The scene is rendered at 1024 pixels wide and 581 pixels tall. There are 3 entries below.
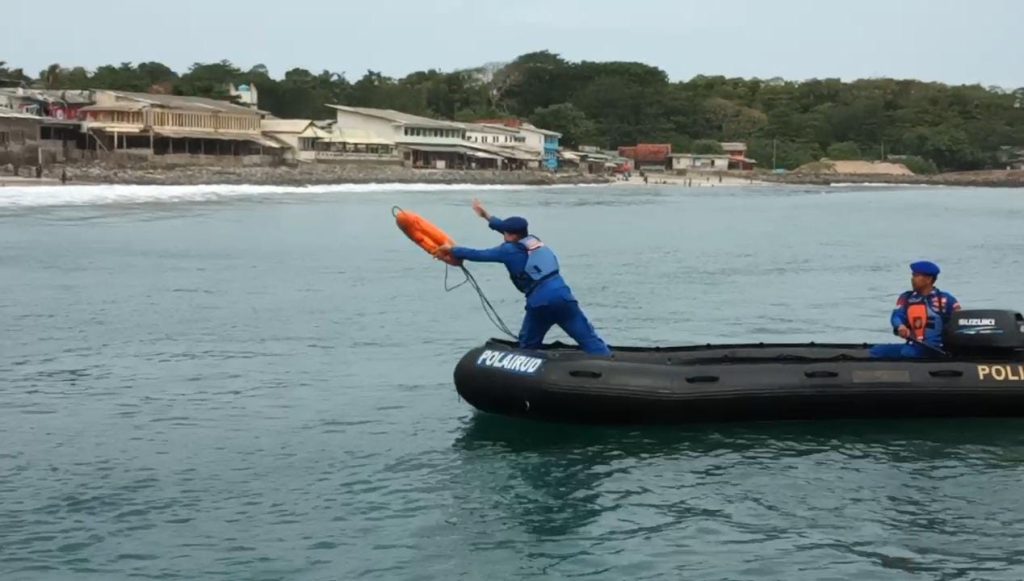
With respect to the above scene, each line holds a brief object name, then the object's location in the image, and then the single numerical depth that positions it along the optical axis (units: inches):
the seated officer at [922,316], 511.8
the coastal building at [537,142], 4232.3
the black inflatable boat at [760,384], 480.7
